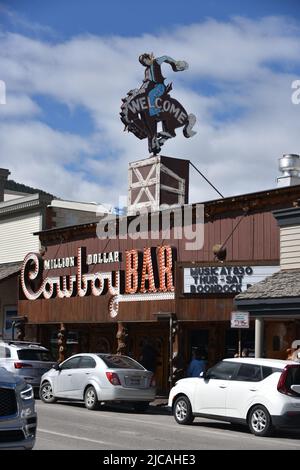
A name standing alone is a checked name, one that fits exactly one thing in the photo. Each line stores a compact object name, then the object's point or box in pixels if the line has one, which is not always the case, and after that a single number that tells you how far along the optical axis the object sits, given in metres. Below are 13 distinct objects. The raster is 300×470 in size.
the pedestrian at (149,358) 26.47
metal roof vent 25.39
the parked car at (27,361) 24.94
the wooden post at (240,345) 23.88
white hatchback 16.20
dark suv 10.17
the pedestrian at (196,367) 23.16
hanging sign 21.48
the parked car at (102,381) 21.23
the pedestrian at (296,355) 20.73
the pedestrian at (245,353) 24.17
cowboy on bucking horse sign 31.52
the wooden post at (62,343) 31.58
